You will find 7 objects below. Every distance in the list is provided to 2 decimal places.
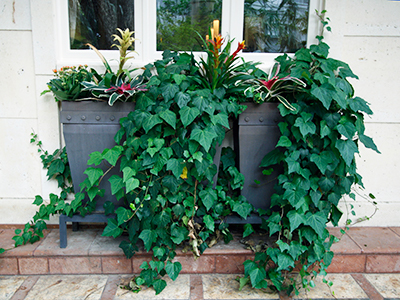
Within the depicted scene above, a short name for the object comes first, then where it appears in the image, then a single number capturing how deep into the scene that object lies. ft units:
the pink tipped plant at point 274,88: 6.28
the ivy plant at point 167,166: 6.00
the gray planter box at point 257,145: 6.75
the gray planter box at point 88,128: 6.59
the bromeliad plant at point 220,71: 6.21
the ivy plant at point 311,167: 5.96
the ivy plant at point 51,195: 7.09
